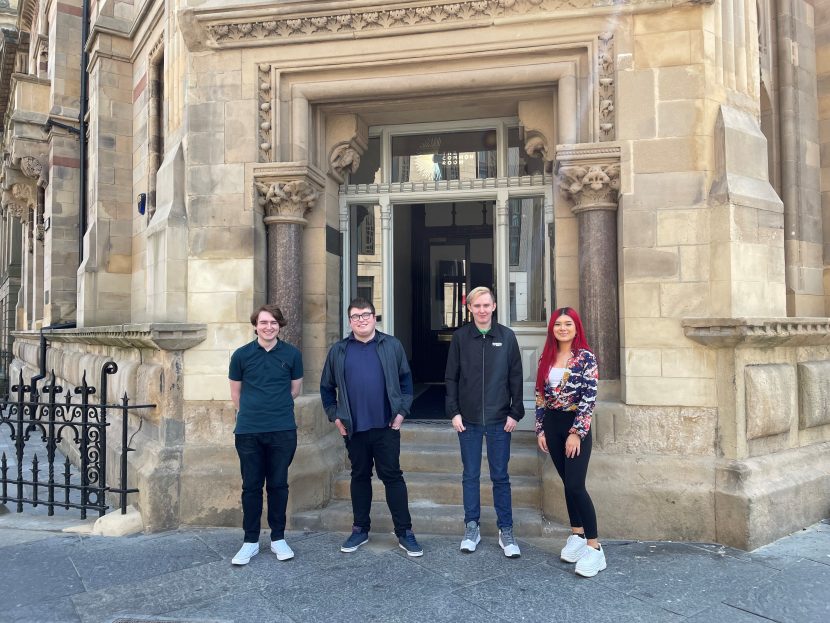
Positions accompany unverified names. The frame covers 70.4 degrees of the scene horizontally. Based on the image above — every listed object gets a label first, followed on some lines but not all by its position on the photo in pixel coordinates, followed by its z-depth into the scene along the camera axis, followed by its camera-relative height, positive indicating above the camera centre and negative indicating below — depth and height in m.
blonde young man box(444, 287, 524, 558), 4.18 -0.57
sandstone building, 4.56 +0.96
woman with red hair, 3.81 -0.60
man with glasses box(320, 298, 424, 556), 4.16 -0.54
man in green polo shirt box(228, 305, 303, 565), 4.13 -0.68
